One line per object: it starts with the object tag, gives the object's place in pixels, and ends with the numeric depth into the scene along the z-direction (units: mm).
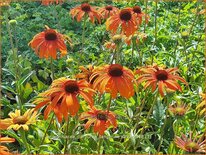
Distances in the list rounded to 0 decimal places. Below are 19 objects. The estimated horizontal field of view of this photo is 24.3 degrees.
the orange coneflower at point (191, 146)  1267
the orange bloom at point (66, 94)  1227
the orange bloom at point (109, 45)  2006
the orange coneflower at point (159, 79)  1326
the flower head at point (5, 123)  1334
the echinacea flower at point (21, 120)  1342
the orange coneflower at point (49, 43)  1614
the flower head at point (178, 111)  1421
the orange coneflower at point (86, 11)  1896
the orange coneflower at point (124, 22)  1741
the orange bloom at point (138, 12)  1895
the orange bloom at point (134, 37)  1865
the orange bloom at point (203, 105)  1392
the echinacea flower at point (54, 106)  1228
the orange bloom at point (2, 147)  1124
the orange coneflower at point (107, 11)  2023
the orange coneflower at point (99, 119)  1299
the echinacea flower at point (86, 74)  1599
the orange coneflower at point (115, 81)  1289
